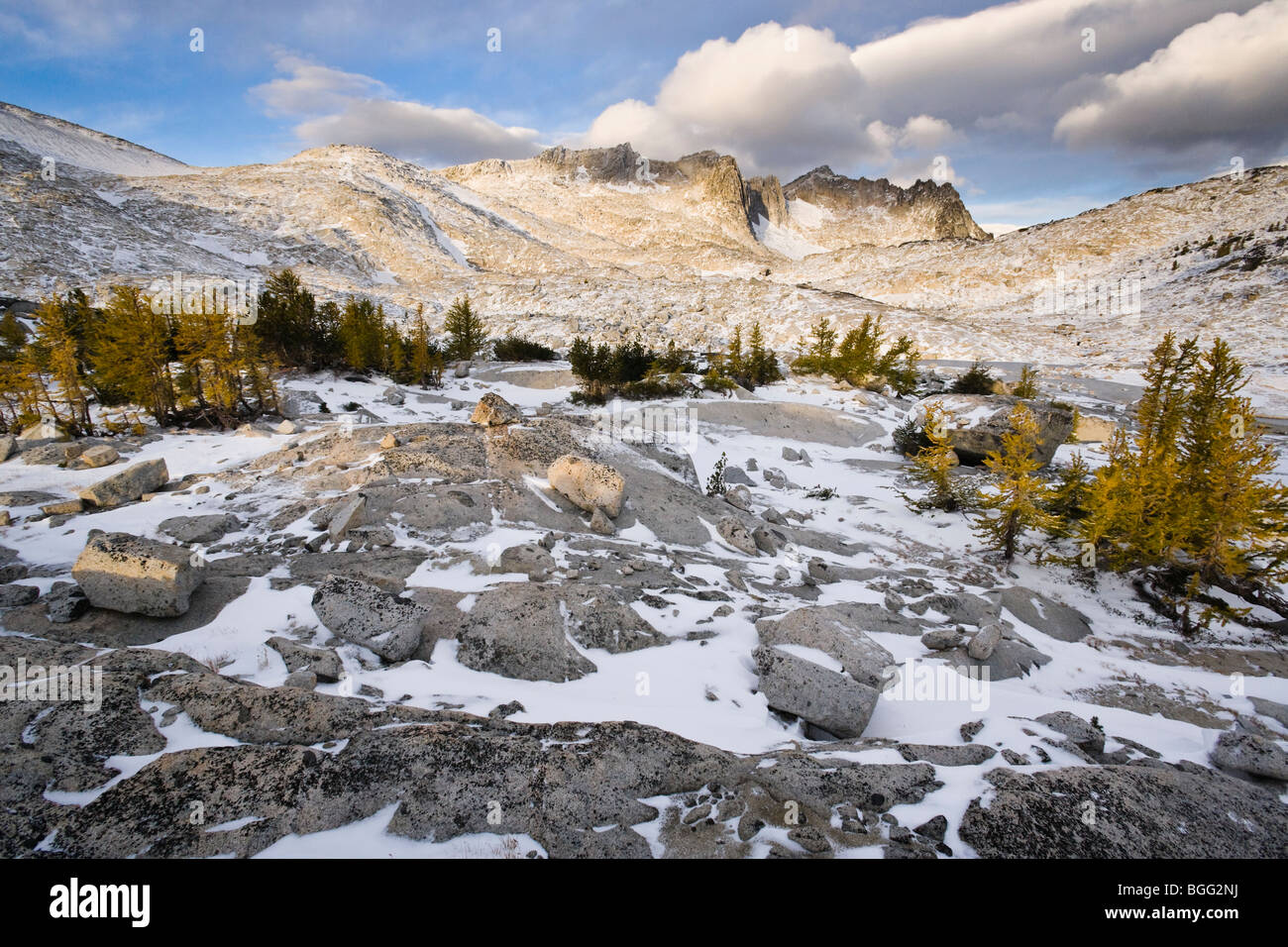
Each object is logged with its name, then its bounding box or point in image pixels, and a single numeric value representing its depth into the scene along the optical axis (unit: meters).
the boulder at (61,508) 8.78
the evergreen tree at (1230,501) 9.05
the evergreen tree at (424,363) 24.73
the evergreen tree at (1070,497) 12.32
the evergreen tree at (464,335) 33.94
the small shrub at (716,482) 14.99
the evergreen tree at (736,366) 30.78
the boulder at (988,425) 18.06
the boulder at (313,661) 5.51
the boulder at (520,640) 6.24
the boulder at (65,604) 5.80
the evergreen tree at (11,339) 16.88
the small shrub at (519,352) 34.12
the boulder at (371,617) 6.05
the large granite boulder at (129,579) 5.99
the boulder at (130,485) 9.16
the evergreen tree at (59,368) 13.46
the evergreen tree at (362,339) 24.34
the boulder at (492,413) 14.76
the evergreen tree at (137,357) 14.54
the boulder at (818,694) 5.76
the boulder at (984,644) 7.79
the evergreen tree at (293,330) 23.58
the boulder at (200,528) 8.41
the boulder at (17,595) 6.07
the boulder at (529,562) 8.40
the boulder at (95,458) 11.12
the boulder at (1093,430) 22.86
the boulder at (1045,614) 9.42
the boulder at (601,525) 10.64
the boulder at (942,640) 7.95
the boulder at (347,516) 8.73
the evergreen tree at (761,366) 31.30
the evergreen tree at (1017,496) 11.40
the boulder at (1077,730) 5.47
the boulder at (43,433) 13.23
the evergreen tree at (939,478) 14.44
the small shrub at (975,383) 29.06
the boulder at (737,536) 11.23
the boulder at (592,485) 11.07
